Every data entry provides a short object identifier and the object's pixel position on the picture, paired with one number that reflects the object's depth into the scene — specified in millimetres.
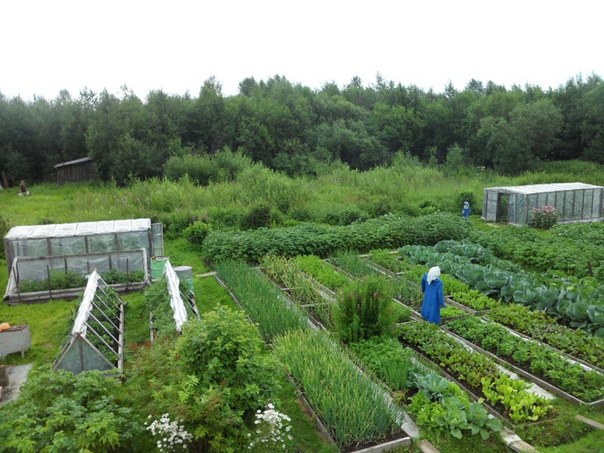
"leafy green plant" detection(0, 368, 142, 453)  5059
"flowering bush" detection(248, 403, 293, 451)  5227
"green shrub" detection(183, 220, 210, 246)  18375
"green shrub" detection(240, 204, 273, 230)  20000
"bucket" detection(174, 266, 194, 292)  12642
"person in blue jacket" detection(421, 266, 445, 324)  9953
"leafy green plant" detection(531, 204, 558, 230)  21062
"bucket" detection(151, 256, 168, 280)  13750
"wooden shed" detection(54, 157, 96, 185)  34812
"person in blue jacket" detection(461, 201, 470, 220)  22345
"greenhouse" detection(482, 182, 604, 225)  21812
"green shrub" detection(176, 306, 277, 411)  5699
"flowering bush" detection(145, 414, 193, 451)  5137
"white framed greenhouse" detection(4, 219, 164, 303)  13156
